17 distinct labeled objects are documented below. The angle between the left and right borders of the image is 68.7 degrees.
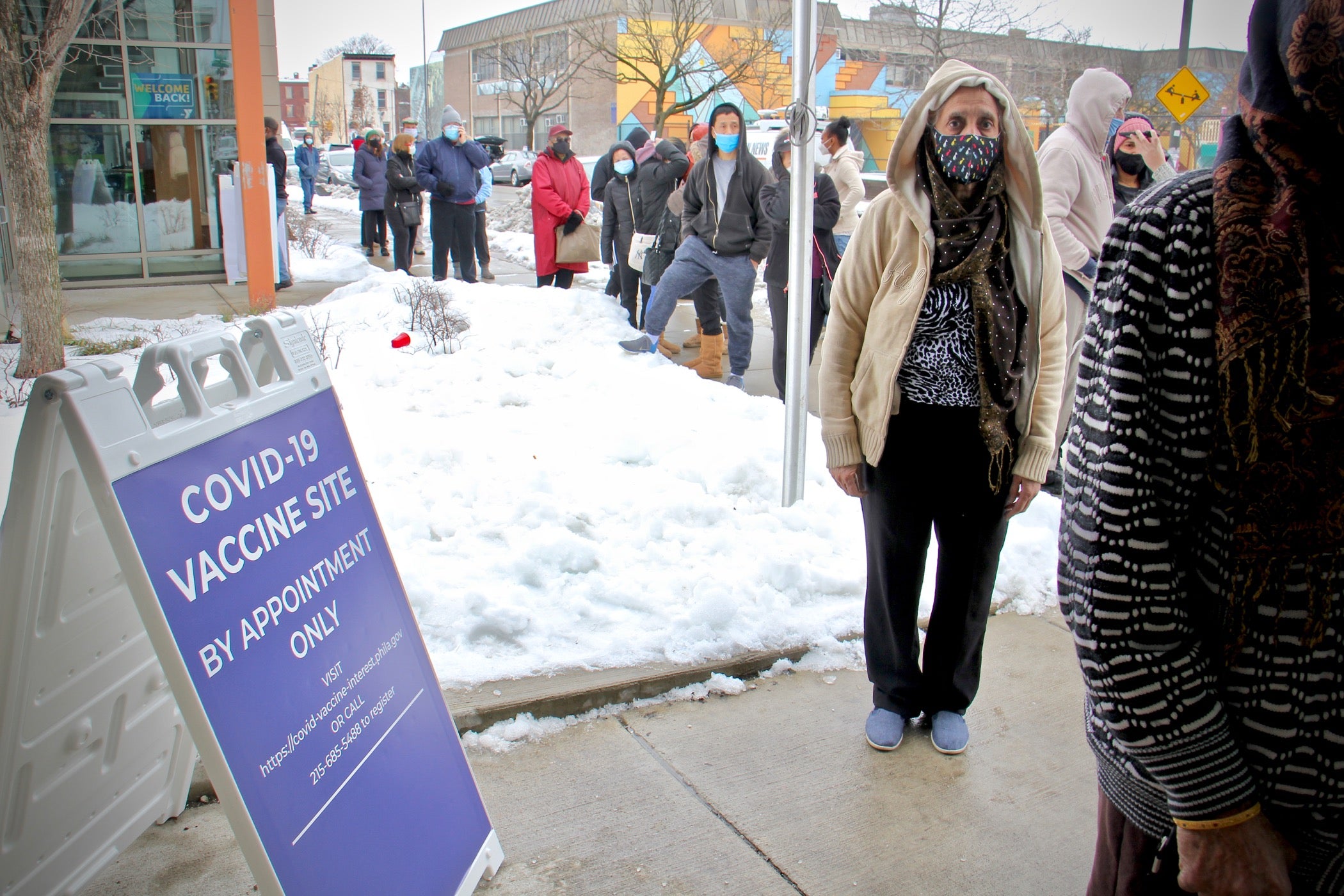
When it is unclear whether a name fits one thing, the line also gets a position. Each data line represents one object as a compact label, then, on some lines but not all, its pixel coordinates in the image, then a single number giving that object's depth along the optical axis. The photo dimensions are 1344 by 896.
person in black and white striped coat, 1.14
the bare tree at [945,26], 24.97
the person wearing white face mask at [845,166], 7.89
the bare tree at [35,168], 6.80
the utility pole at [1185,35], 19.30
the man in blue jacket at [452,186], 11.43
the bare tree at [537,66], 48.53
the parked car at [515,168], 37.31
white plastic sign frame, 1.72
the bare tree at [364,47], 72.75
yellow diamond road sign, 18.09
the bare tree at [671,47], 31.36
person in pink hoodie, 5.11
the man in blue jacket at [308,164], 20.98
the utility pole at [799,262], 4.63
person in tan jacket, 2.74
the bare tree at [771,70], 33.59
